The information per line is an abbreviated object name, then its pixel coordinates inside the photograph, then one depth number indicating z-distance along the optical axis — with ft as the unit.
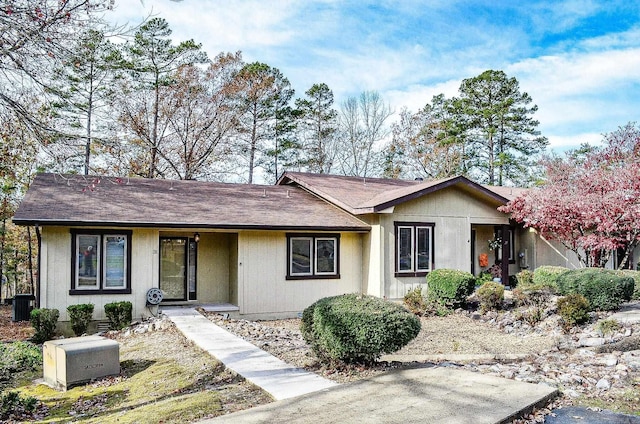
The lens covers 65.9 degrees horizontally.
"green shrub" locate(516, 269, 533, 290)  52.65
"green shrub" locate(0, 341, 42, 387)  26.54
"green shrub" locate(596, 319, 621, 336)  32.55
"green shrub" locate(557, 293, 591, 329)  35.65
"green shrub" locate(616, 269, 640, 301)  43.78
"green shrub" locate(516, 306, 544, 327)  38.73
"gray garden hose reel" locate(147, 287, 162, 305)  38.91
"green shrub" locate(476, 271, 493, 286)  52.80
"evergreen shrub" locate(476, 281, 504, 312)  43.60
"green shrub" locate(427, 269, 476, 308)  44.75
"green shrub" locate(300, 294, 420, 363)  20.43
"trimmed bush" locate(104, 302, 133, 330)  36.52
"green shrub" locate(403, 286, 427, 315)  43.68
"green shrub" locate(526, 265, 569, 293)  47.06
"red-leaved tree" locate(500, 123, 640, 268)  47.62
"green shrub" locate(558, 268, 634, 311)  38.81
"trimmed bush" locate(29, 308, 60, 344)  34.68
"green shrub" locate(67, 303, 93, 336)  35.50
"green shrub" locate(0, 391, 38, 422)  19.88
